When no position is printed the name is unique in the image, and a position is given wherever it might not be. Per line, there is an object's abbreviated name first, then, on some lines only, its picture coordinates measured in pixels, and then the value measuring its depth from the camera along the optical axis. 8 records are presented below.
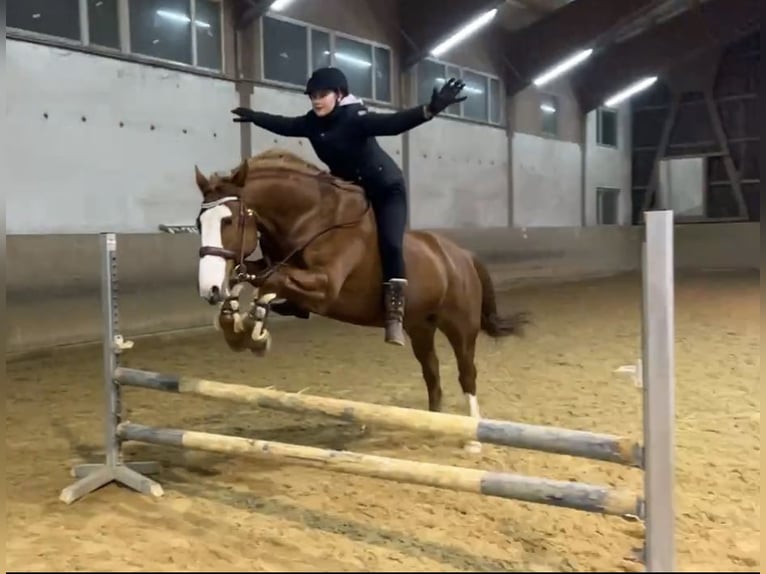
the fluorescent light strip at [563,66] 13.24
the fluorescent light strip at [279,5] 8.88
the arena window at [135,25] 6.91
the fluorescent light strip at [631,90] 15.18
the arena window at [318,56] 9.36
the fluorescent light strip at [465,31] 11.03
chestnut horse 2.56
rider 2.87
